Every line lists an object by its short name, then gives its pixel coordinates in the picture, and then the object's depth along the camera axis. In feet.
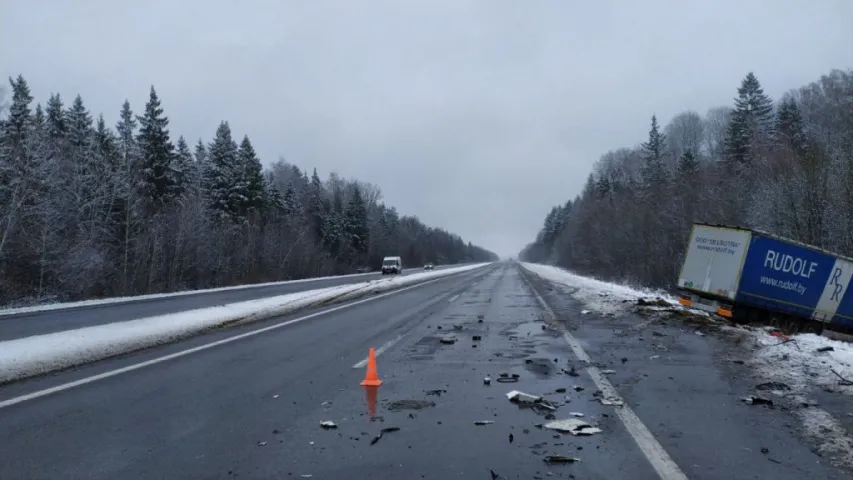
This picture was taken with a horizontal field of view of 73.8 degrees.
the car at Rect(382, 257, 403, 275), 215.10
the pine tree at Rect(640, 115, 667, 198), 201.98
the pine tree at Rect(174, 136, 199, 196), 174.27
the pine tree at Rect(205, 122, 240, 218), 183.52
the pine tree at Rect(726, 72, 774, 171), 167.63
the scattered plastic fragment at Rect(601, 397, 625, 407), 21.85
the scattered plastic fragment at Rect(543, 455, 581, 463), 15.71
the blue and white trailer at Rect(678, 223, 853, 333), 50.49
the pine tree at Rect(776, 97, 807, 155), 154.10
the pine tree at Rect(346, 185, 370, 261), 295.89
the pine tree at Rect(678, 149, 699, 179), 168.86
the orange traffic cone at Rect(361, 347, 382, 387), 25.26
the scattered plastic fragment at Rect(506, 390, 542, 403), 22.24
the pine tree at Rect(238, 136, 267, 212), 191.83
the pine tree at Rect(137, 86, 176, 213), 157.99
